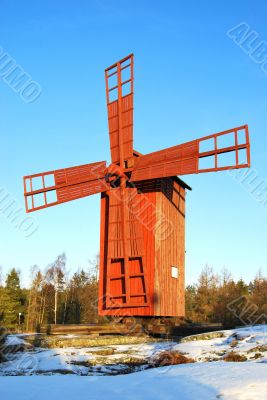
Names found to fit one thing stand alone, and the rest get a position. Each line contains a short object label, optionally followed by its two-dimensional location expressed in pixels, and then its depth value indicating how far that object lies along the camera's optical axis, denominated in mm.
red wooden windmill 17656
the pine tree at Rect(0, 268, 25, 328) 43688
